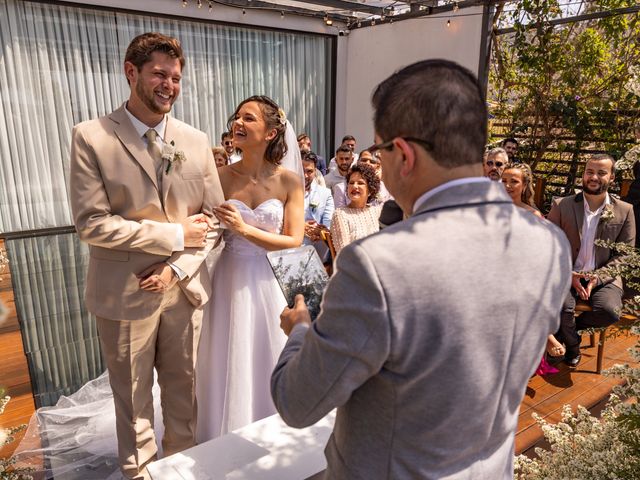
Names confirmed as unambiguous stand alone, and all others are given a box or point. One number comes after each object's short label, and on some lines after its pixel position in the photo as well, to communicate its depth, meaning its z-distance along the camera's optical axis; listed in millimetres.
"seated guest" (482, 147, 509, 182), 4758
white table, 1594
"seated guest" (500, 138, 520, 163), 6237
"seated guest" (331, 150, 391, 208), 4145
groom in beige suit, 2074
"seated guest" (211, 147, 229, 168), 5109
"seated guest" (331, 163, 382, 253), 3828
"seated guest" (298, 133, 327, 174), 6267
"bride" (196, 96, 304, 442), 2645
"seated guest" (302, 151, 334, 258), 4988
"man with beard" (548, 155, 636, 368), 3924
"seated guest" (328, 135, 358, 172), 6258
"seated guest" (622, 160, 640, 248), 5141
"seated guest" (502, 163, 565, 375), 3873
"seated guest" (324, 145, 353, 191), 6121
